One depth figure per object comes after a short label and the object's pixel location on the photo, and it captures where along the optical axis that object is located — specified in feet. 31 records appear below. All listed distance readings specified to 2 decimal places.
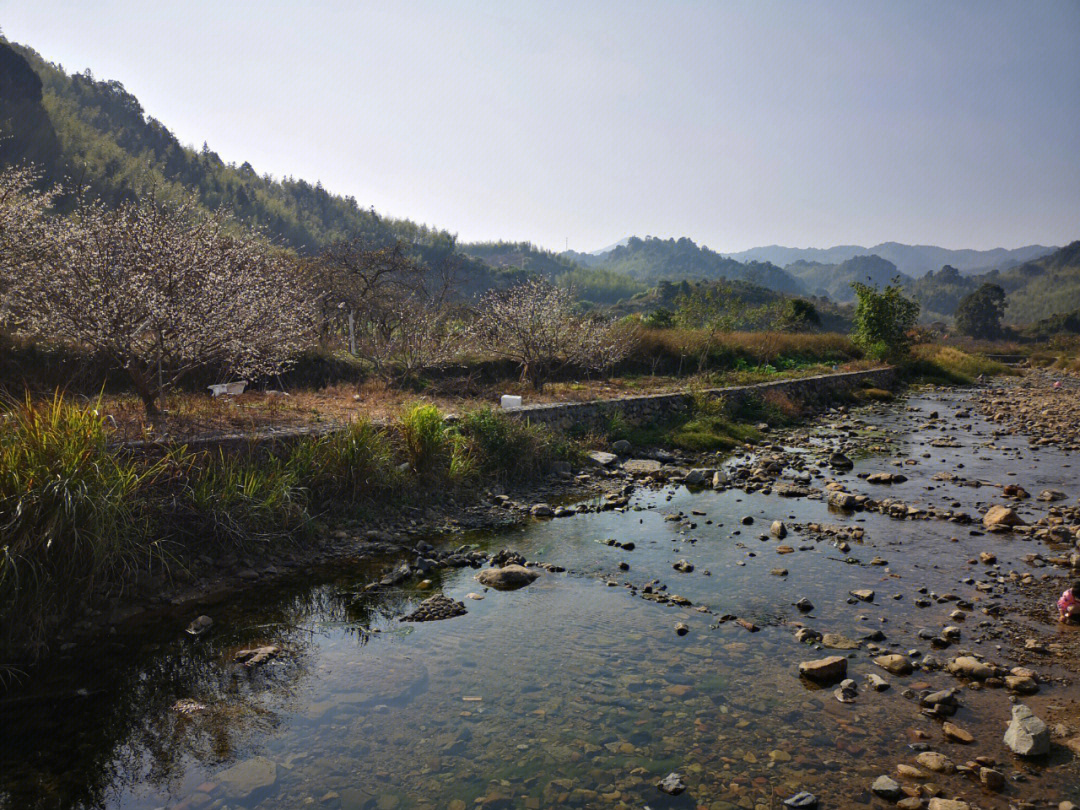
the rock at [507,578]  24.21
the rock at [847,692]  16.20
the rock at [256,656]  18.28
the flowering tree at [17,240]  31.24
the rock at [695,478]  40.11
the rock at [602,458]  43.08
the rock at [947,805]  12.10
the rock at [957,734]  14.38
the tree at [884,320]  105.50
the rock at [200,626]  19.86
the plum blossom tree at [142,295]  28.63
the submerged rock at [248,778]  13.16
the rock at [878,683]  16.63
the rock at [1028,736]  13.69
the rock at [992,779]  12.83
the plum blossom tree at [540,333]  55.01
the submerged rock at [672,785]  13.07
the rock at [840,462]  43.87
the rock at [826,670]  17.11
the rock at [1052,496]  34.68
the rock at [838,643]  19.02
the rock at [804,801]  12.49
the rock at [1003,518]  30.19
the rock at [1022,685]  16.39
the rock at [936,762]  13.48
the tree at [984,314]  243.64
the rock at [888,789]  12.68
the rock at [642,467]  41.91
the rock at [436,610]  21.40
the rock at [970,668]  17.02
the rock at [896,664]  17.51
